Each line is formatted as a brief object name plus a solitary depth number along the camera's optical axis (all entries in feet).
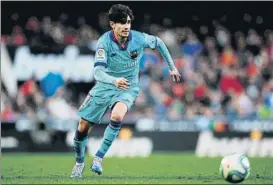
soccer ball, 63.10
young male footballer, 67.10
